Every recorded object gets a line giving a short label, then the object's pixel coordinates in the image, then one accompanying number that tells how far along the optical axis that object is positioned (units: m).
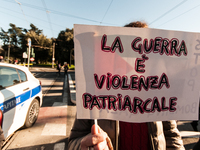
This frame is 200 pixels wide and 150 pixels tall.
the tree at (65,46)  36.16
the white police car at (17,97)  1.98
